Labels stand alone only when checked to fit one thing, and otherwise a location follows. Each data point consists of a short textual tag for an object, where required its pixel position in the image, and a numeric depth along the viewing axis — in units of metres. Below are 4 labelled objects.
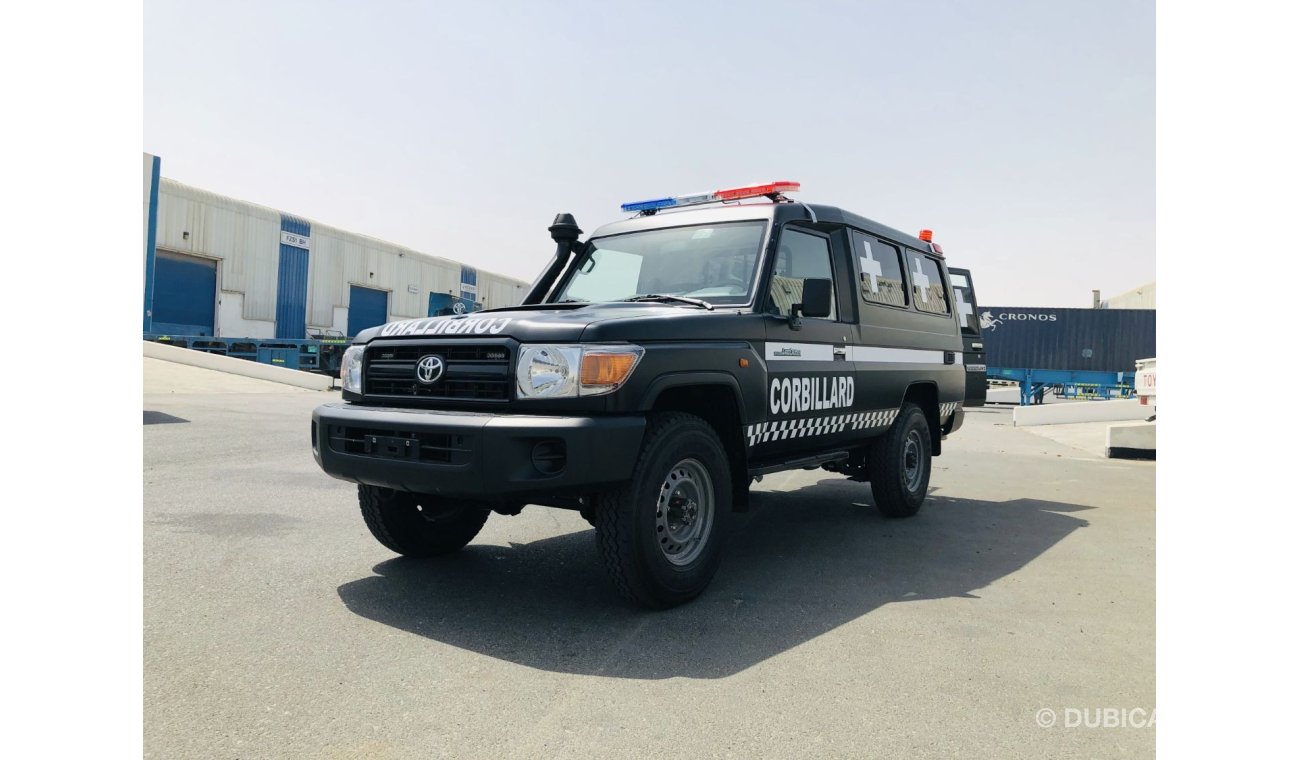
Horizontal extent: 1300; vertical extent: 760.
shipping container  26.14
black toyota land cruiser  3.54
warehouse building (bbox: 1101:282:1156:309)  33.06
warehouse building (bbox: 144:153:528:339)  25.42
